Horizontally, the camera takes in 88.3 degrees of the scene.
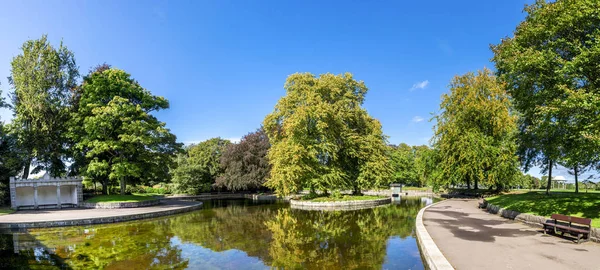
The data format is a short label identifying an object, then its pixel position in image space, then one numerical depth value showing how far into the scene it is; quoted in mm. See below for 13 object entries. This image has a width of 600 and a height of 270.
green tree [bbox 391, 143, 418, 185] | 60131
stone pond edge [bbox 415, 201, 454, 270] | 7836
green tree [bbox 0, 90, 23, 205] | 28052
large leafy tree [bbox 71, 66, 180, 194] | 28153
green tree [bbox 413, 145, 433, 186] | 35031
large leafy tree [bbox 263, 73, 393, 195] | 29656
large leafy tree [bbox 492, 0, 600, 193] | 11914
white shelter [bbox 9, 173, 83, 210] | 26578
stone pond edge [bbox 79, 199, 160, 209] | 26781
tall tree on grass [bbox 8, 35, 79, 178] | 29812
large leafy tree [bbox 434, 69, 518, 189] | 28922
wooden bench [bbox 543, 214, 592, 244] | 10133
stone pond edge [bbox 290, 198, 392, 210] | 27922
